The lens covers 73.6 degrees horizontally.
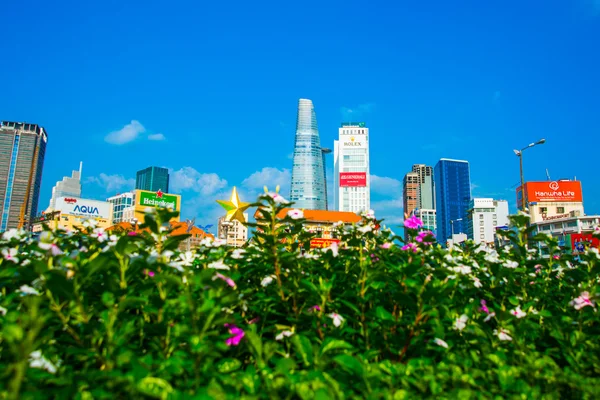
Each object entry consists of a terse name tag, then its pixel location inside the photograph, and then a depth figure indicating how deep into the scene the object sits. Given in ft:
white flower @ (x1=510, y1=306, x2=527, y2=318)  10.75
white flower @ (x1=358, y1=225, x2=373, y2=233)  13.12
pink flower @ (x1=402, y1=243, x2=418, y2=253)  12.13
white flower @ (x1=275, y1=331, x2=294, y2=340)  9.28
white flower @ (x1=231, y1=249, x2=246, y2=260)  12.28
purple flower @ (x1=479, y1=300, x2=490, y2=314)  11.57
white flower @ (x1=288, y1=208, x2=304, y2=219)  11.88
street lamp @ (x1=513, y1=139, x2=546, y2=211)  60.25
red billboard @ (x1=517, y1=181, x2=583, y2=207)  232.73
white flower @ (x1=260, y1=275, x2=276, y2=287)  10.97
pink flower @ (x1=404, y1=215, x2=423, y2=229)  13.45
